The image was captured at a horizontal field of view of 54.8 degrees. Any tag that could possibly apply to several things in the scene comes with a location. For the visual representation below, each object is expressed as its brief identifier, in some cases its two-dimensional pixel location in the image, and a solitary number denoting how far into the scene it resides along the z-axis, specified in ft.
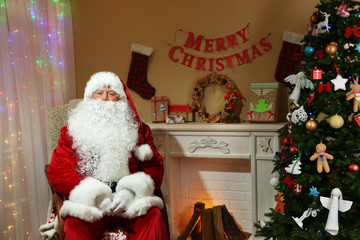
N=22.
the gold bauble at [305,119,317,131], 6.85
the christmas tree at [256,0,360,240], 6.62
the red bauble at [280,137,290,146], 7.65
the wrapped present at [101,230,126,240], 7.36
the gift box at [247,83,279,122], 9.61
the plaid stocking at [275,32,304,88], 9.87
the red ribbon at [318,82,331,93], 6.81
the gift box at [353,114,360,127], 6.61
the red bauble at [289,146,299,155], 7.16
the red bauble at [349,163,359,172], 6.50
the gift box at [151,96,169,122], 11.04
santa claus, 7.26
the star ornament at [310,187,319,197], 6.83
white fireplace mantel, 9.48
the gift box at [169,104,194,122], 11.03
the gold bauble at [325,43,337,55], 6.74
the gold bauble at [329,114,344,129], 6.59
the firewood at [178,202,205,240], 10.28
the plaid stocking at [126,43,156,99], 11.45
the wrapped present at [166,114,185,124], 10.61
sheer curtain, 9.15
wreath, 10.40
